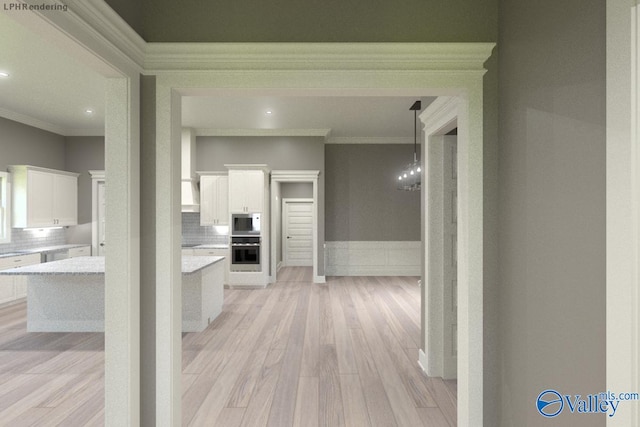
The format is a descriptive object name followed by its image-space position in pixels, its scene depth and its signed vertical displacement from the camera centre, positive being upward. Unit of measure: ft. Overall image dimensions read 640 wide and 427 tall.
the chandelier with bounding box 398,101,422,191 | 18.25 +2.01
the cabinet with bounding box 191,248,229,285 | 23.05 -2.59
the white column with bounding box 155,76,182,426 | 6.26 -0.76
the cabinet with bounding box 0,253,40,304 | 18.26 -3.55
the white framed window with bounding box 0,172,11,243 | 19.60 +0.15
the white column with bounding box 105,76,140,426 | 5.90 -0.65
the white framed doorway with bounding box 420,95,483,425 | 6.23 -0.87
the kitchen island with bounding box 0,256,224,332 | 14.42 -3.58
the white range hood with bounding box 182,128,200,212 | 23.43 +2.68
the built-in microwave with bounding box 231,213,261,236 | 23.12 -0.72
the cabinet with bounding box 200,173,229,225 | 24.04 +1.00
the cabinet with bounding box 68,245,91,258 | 22.47 -2.45
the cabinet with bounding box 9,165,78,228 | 20.01 +0.99
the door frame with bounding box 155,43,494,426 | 6.18 +2.25
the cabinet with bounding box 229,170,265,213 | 23.12 +1.34
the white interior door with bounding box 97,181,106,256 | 24.49 -0.39
